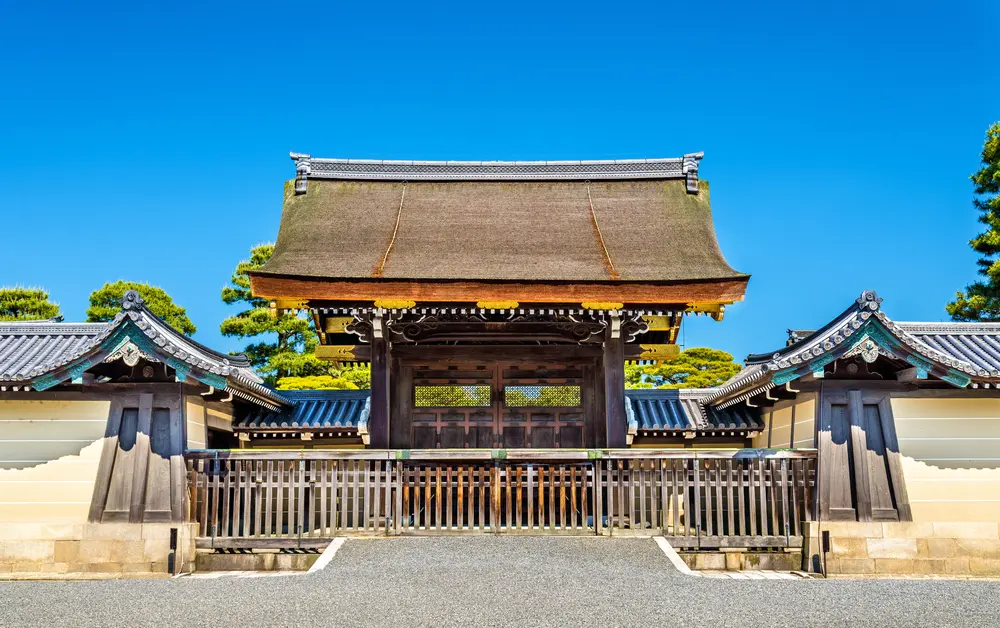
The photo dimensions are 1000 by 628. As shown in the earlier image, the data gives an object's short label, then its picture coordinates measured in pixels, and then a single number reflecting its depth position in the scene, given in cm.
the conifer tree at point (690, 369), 3147
